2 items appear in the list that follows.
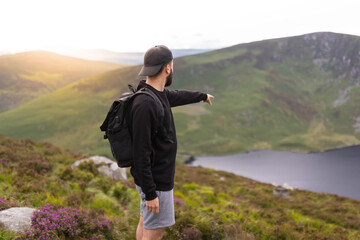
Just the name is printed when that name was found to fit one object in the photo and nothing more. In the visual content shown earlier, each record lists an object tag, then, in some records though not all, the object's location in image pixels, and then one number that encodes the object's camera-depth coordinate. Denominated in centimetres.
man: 310
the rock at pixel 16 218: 435
